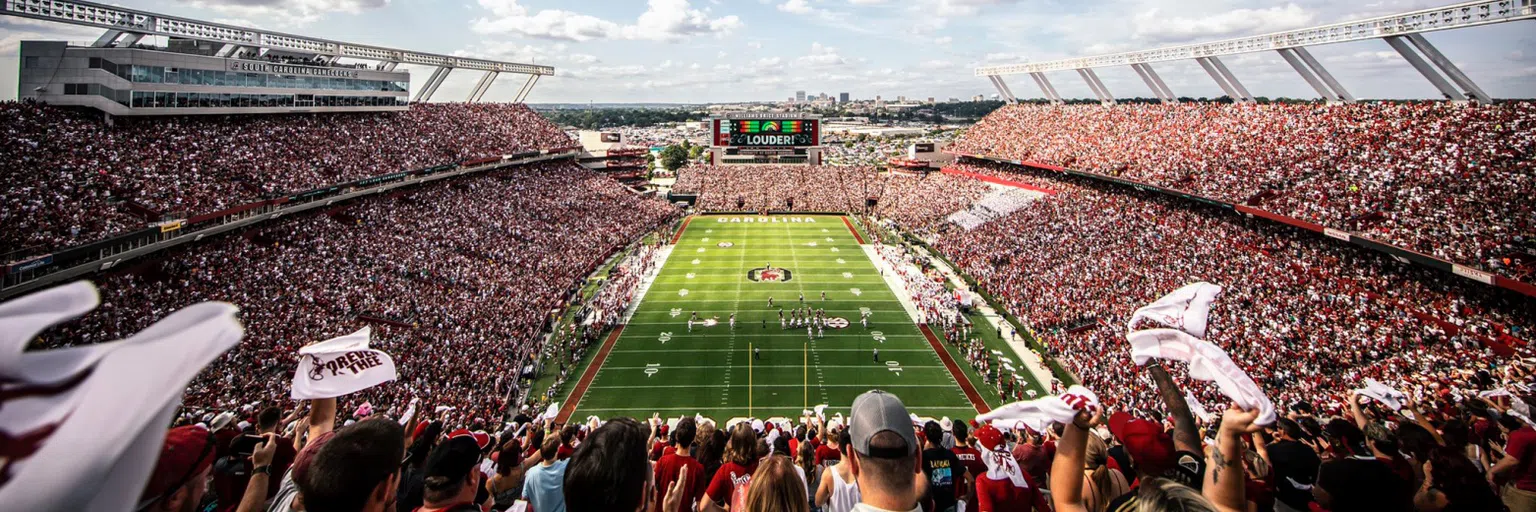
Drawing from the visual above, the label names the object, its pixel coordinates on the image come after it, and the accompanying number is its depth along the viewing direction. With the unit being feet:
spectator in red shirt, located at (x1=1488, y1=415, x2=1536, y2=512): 15.88
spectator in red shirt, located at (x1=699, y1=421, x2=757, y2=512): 15.97
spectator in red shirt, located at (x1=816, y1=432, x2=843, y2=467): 24.93
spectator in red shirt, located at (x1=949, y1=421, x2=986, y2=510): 18.63
